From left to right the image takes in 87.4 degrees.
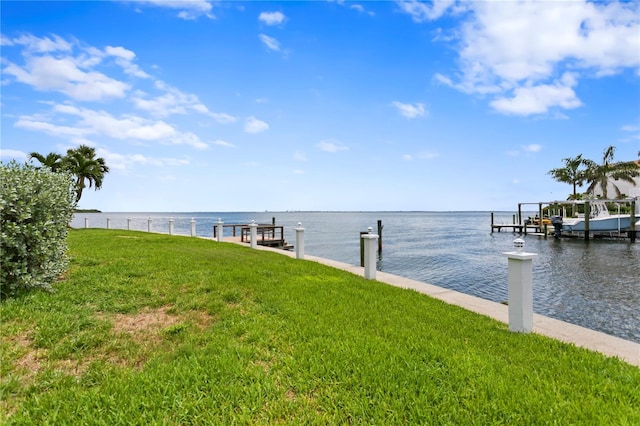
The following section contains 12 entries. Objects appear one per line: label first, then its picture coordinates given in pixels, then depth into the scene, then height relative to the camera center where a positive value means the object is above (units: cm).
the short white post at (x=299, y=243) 1116 -99
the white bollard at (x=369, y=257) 795 -108
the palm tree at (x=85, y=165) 2839 +456
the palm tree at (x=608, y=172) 4041 +441
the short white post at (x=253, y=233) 1416 -80
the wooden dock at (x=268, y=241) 1895 -157
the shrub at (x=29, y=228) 444 -13
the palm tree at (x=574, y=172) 4469 +496
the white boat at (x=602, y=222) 2939 -129
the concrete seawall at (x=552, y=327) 414 -177
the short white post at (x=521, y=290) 448 -109
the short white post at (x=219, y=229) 1647 -70
